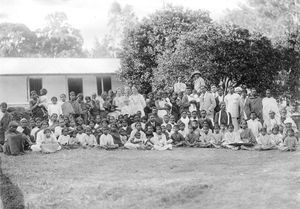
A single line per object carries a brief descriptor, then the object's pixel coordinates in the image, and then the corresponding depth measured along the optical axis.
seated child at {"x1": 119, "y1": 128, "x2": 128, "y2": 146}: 12.19
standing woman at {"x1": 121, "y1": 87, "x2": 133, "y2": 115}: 13.47
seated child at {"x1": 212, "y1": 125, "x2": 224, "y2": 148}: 12.04
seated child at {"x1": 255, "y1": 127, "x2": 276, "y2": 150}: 11.52
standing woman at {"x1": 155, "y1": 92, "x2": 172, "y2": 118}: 13.52
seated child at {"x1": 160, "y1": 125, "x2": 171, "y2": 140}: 12.19
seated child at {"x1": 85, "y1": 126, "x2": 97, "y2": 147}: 11.94
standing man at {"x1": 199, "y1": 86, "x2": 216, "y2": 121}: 13.11
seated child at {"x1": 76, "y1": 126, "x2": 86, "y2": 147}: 11.91
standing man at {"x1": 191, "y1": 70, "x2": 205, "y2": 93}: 14.48
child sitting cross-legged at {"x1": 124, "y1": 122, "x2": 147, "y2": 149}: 12.01
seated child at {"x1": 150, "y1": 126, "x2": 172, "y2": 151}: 11.69
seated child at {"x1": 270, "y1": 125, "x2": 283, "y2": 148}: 11.55
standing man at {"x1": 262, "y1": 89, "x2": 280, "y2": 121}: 12.91
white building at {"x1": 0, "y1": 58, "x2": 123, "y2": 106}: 23.05
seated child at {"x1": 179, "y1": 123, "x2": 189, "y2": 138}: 12.40
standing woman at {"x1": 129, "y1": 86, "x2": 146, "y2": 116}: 13.54
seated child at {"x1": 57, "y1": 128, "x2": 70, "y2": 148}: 11.81
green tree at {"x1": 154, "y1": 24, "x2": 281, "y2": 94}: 18.12
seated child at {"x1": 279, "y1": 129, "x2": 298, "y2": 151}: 10.96
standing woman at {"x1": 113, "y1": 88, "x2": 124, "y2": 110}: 13.57
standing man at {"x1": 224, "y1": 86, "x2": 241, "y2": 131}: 12.98
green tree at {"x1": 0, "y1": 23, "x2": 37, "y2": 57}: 50.12
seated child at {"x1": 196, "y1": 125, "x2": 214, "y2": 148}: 12.12
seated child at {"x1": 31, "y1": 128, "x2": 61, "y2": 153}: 11.16
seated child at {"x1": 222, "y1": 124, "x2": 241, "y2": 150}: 11.80
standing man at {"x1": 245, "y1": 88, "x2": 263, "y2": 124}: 12.91
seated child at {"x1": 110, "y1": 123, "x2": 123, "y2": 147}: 12.00
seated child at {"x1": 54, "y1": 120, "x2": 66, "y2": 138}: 12.01
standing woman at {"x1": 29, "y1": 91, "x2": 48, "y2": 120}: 12.75
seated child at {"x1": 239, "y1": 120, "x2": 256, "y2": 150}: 11.85
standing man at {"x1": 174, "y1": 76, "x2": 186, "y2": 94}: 15.04
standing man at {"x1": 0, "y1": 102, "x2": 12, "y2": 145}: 11.56
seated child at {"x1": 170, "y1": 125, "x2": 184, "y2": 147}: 12.21
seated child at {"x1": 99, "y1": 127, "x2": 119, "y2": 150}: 11.77
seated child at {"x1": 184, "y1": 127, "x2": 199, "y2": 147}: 12.22
